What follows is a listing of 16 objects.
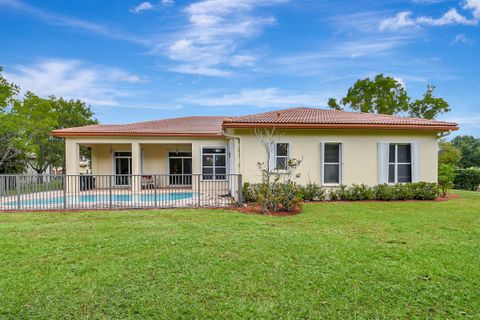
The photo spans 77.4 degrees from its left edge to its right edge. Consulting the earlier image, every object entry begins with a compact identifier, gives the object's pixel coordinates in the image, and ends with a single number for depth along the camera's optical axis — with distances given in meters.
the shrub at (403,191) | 12.38
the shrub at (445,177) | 13.54
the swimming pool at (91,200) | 10.45
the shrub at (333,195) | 12.34
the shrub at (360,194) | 12.32
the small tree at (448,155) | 33.22
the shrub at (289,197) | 9.56
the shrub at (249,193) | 11.75
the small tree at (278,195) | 9.56
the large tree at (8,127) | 20.38
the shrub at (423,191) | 12.47
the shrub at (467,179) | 20.64
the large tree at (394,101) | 34.66
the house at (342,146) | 12.34
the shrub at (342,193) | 12.33
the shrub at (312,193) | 12.09
